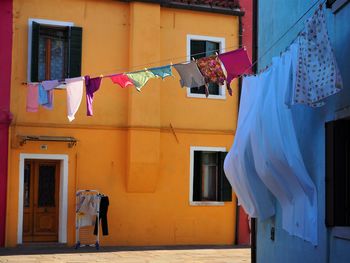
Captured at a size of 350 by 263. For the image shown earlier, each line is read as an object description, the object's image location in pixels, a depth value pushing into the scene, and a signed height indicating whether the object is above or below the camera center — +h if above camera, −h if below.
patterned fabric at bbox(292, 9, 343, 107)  5.85 +1.12
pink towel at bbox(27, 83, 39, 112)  13.30 +1.67
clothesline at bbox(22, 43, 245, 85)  16.19 +3.04
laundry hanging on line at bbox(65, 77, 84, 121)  12.23 +1.59
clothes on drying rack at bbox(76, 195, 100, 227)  15.49 -0.81
